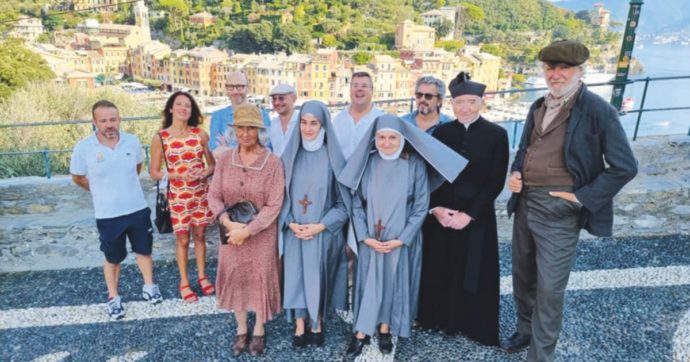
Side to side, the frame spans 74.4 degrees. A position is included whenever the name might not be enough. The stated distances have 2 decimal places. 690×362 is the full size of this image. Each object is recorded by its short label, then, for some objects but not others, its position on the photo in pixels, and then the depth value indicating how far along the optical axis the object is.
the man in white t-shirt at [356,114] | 3.19
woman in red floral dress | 2.94
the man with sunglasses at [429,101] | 2.90
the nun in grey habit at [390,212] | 2.48
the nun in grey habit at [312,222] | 2.56
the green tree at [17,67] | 20.62
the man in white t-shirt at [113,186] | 2.84
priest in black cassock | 2.54
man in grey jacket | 2.11
